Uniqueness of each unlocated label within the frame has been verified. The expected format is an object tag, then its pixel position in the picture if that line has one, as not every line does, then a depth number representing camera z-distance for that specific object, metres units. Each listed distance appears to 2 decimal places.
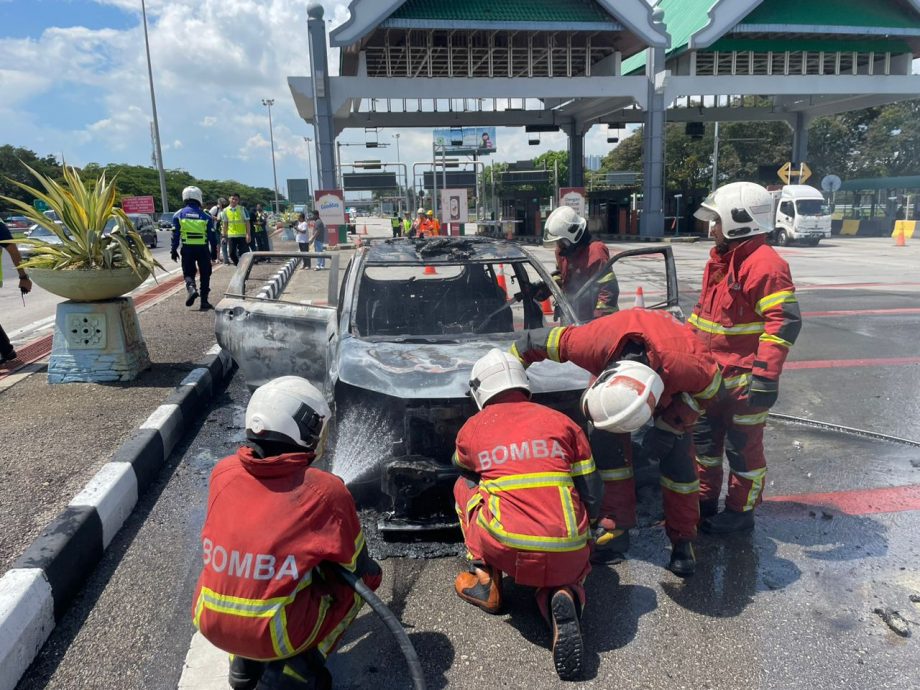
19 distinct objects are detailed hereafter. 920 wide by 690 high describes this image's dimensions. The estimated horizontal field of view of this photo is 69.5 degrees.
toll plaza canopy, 22.53
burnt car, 3.24
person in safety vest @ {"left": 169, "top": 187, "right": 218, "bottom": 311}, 9.33
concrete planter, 5.60
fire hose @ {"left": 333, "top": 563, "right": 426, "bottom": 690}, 2.07
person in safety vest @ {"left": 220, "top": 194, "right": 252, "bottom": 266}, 14.55
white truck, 24.92
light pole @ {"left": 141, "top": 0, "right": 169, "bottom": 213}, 33.17
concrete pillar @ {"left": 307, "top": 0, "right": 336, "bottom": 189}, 21.61
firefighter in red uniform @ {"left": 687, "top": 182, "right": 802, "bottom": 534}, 3.24
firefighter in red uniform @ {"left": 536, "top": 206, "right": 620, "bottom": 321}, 5.21
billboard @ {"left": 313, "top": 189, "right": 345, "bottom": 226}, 18.98
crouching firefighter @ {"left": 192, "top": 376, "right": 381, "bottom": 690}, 2.07
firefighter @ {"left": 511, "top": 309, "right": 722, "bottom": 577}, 2.97
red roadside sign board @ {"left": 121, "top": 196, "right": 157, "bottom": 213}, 40.84
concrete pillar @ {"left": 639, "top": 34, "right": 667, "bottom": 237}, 24.59
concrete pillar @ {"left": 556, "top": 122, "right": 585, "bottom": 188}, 32.59
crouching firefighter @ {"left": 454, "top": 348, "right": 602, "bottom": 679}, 2.45
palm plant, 5.68
